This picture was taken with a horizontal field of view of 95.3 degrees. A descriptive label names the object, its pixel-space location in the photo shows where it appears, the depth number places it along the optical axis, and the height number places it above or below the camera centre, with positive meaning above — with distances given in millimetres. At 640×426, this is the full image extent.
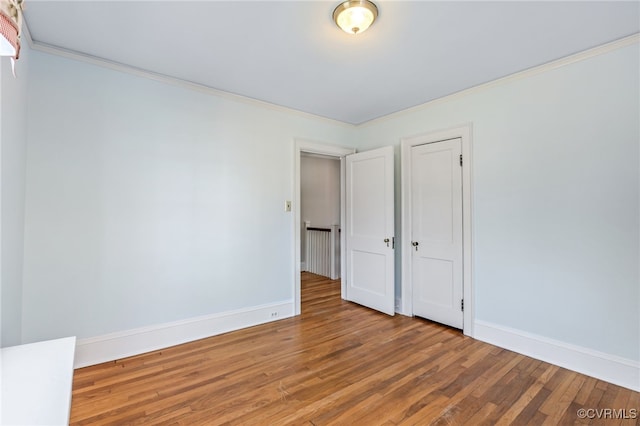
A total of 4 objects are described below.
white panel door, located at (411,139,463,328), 3123 -150
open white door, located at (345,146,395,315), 3621 -147
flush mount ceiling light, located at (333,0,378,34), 1763 +1277
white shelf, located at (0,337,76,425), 903 -601
